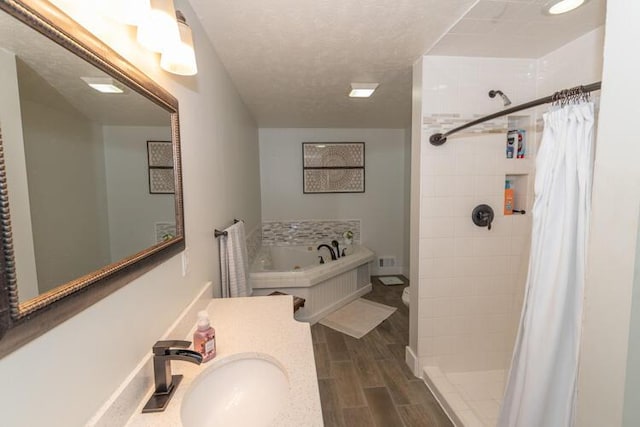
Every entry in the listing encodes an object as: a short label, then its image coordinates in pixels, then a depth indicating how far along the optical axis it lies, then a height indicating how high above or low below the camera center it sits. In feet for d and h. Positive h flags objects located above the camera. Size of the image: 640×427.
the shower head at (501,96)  6.09 +2.16
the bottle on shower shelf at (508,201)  6.59 -0.24
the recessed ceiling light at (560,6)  4.30 +2.95
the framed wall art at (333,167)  13.73 +1.30
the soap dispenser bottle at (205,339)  3.23 -1.71
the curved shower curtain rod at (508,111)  3.15 +1.23
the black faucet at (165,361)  2.68 -1.66
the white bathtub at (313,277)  9.49 -3.21
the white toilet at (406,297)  10.70 -4.11
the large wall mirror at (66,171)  1.53 +0.18
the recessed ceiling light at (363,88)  7.70 +2.94
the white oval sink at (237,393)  2.99 -2.31
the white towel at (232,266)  5.99 -1.61
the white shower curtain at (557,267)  3.40 -0.99
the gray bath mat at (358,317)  9.51 -4.68
